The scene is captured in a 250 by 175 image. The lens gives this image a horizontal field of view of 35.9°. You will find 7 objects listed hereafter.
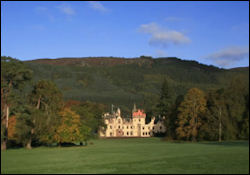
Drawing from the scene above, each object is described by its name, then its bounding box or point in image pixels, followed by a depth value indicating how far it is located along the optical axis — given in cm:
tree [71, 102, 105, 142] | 8150
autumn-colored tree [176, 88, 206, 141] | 7581
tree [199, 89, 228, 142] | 7131
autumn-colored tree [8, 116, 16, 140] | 5288
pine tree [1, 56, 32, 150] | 5047
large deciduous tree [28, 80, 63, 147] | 5472
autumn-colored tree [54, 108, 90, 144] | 5750
